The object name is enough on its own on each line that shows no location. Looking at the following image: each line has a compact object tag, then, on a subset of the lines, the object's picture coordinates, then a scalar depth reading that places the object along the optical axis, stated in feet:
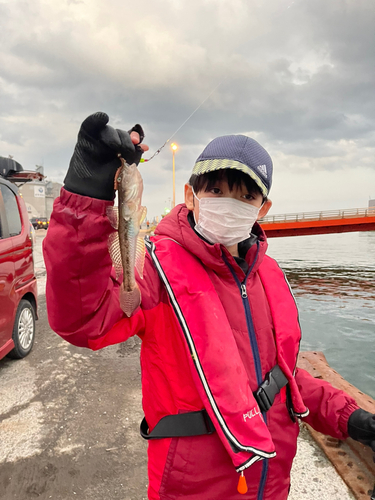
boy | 3.61
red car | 13.43
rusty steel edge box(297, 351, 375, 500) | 7.35
